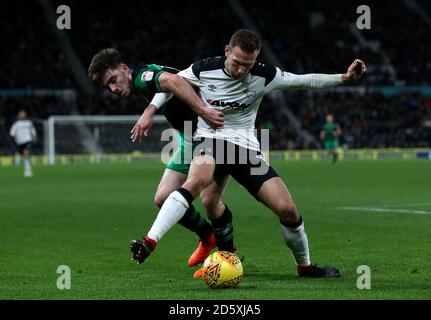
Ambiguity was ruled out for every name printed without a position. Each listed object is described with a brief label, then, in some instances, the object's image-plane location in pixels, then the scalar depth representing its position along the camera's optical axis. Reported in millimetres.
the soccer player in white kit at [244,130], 7562
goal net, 38312
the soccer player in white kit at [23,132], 30359
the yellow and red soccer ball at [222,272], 7163
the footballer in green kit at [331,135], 34531
